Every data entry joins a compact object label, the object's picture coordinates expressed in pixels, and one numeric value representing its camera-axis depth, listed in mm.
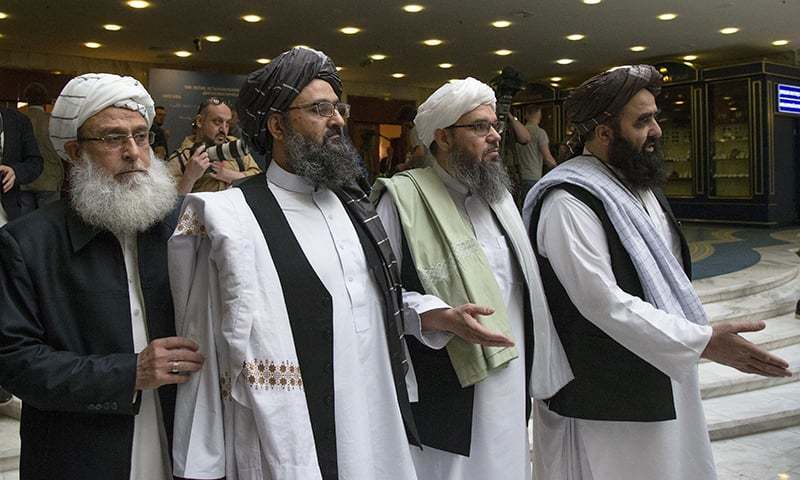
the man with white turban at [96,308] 1478
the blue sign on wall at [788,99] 13234
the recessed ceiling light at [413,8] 9039
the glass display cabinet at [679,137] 14148
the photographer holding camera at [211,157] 3469
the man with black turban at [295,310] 1538
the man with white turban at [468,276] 2131
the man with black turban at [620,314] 2078
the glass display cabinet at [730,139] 13352
